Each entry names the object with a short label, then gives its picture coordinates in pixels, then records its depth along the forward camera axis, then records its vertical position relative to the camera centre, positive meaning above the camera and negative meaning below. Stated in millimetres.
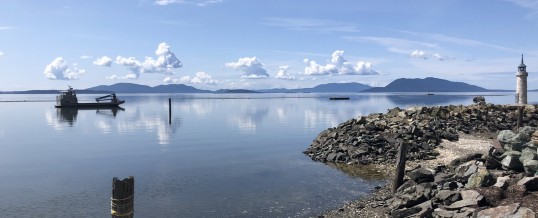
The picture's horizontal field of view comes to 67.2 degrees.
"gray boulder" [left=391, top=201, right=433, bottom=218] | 15336 -4488
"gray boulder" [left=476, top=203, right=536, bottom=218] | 11898 -3542
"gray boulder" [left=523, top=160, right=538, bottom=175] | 16345 -2911
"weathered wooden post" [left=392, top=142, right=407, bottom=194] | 20188 -3545
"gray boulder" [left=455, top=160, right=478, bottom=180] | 17922 -3439
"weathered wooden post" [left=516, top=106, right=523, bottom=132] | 44531 -2473
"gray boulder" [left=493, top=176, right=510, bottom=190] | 15126 -3292
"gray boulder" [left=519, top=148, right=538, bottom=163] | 17094 -2522
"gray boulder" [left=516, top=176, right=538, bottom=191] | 14548 -3177
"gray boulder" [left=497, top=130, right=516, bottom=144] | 21530 -2191
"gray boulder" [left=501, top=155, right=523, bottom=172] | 17625 -2980
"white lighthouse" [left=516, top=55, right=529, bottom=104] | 65250 +2032
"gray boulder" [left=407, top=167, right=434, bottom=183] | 19812 -3927
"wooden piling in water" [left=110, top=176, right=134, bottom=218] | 10352 -2576
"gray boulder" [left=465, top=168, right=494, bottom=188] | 15914 -3313
